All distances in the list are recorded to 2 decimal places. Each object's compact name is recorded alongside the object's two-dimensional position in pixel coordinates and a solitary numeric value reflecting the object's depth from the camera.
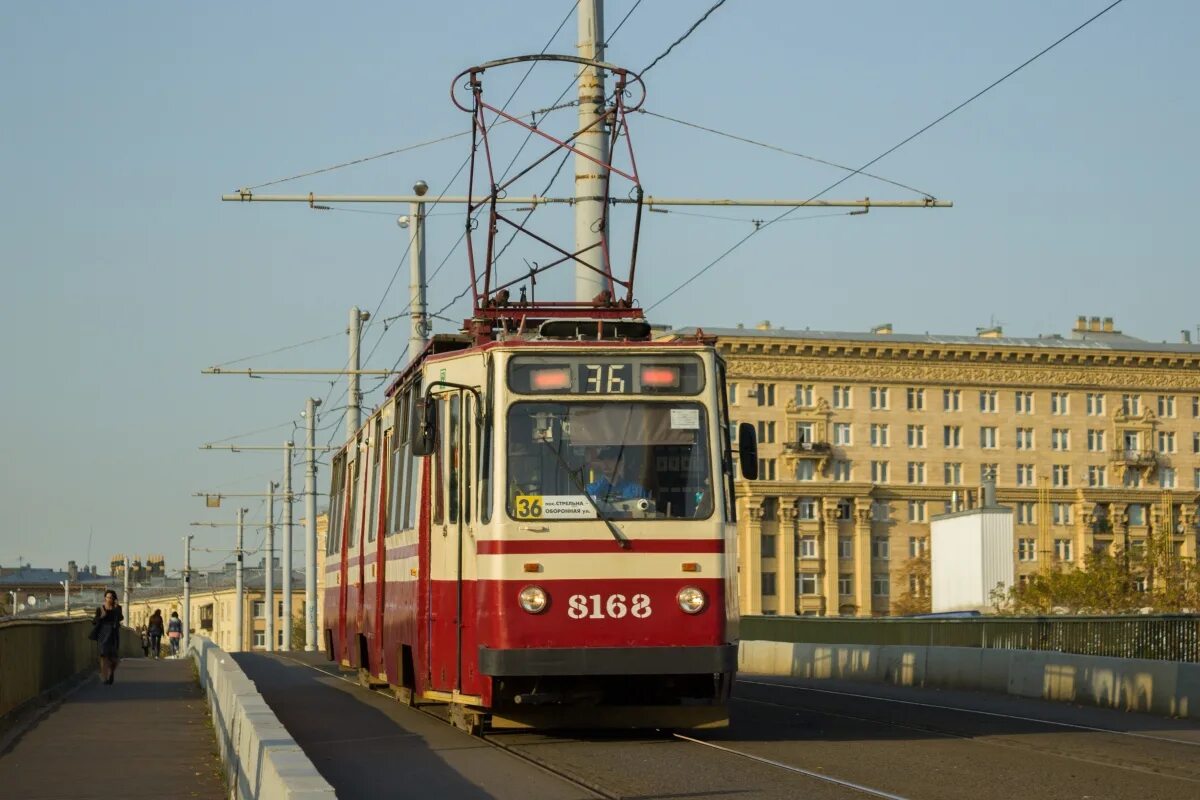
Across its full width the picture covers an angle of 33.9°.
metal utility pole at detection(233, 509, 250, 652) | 83.38
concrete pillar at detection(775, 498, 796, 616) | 114.44
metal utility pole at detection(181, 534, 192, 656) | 94.11
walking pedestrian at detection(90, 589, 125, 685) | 29.66
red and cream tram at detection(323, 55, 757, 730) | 15.07
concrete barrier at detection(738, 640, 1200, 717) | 20.31
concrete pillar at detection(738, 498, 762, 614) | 113.12
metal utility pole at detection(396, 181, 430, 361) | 36.39
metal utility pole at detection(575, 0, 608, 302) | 22.95
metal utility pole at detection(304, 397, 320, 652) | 52.78
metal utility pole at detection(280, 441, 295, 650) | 64.81
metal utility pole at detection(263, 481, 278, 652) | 76.66
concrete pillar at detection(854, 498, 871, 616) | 116.94
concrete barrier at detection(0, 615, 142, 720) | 20.81
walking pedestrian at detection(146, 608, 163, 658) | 56.41
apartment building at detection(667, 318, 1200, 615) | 115.19
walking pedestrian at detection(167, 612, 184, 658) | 62.16
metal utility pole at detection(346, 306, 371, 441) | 47.81
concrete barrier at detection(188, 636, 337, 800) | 8.38
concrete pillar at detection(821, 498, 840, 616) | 116.00
